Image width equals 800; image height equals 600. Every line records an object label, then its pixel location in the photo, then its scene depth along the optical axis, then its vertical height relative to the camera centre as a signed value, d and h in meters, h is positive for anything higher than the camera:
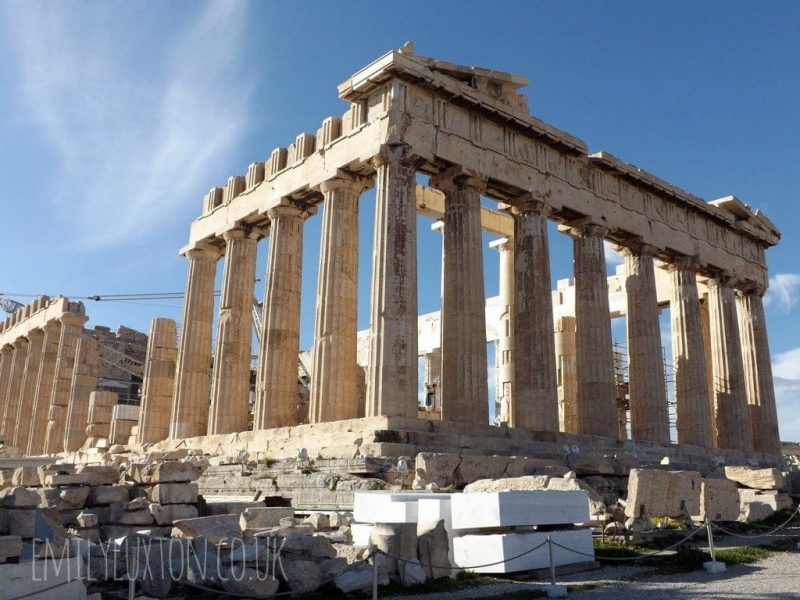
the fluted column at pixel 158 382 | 28.20 +3.73
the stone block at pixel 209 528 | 10.71 -0.49
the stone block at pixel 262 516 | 12.47 -0.38
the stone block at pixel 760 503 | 16.36 -0.10
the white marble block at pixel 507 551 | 10.15 -0.70
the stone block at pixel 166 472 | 12.46 +0.27
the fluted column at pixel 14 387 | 42.59 +5.20
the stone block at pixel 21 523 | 8.75 -0.36
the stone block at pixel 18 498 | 8.98 -0.10
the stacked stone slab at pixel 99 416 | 32.62 +2.84
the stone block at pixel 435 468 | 14.98 +0.46
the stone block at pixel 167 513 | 12.05 -0.33
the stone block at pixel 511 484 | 12.78 +0.17
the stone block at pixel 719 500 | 14.91 -0.04
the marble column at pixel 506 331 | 29.17 +5.79
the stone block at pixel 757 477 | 17.61 +0.45
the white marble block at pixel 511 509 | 10.29 -0.18
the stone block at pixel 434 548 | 9.83 -0.66
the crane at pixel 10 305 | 72.38 +15.89
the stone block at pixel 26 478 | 13.40 +0.17
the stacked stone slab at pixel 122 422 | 30.80 +2.50
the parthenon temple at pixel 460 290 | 20.41 +6.09
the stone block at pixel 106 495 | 12.66 -0.08
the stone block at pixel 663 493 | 13.83 +0.07
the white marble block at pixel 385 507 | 11.00 -0.18
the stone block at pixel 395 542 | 9.41 -0.56
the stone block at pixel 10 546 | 7.18 -0.50
